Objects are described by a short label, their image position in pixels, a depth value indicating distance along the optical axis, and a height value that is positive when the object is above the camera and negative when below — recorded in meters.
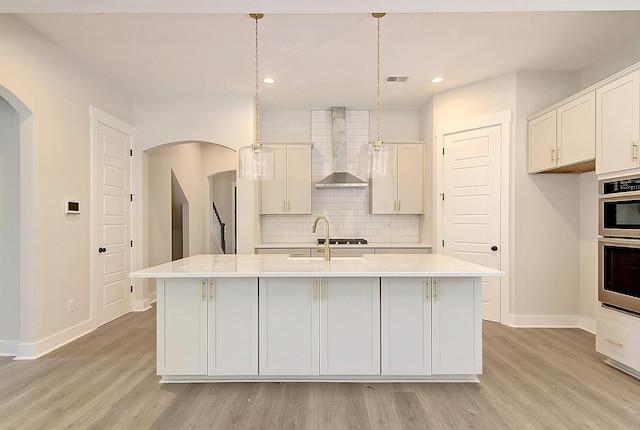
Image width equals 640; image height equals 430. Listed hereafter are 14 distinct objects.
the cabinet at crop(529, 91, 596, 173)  3.37 +0.74
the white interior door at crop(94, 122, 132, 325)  4.38 -0.11
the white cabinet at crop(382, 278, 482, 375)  2.76 -0.85
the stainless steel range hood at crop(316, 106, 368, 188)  5.62 +1.10
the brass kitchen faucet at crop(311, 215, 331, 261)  3.22 -0.34
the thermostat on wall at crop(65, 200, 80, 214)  3.80 +0.07
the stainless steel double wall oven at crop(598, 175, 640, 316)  2.83 -0.26
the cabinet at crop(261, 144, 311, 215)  5.49 +0.43
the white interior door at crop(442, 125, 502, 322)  4.49 +0.13
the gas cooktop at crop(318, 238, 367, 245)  5.51 -0.43
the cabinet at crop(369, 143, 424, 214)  5.51 +0.39
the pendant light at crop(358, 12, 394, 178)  2.94 +0.42
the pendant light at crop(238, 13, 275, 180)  2.92 +0.41
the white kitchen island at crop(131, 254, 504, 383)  2.77 -0.84
